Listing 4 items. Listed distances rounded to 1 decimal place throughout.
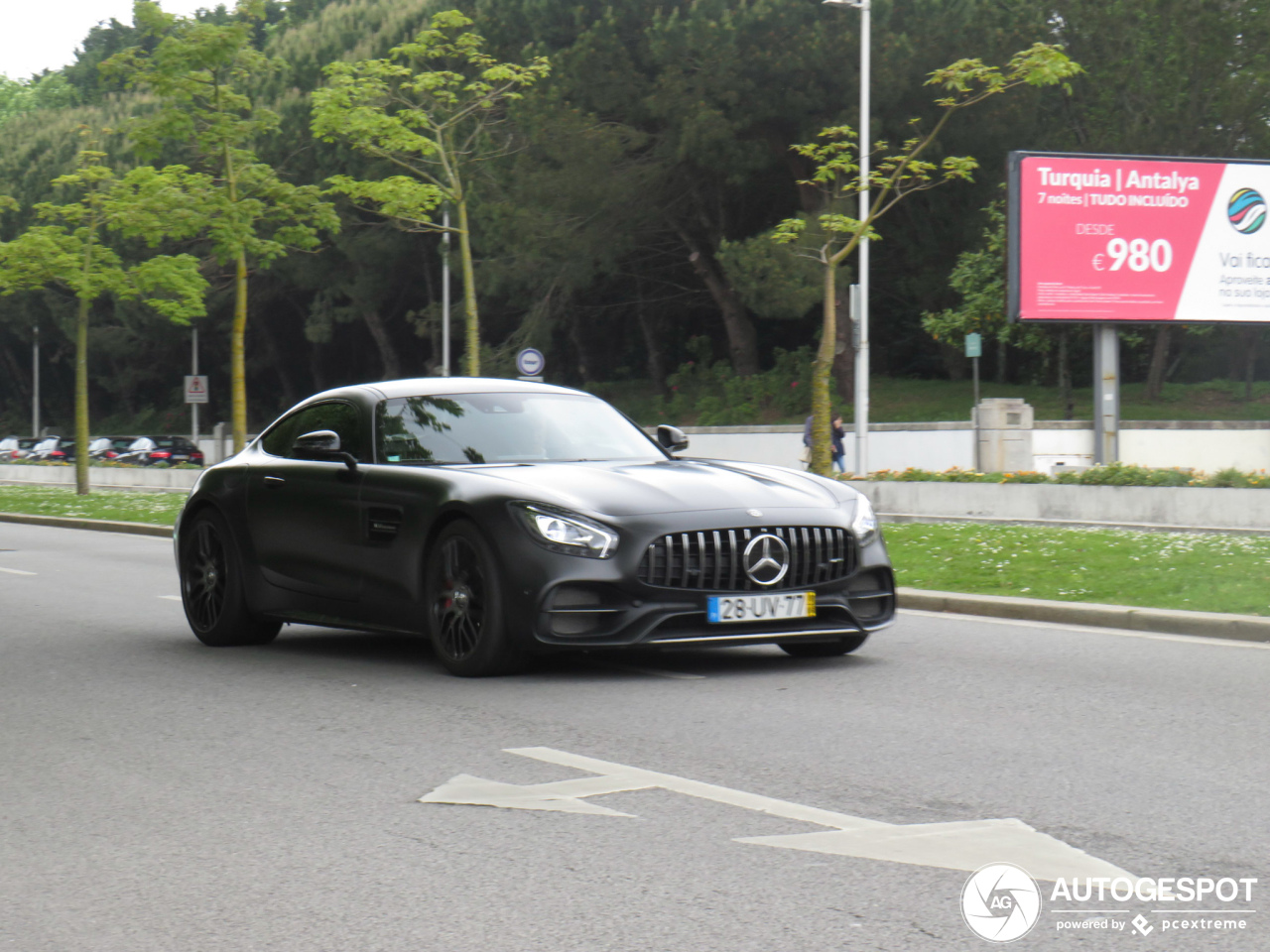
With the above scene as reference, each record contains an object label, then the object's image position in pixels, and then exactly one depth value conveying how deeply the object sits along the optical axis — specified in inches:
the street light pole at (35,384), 3156.3
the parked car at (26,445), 2727.4
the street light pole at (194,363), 2529.8
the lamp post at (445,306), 1969.7
